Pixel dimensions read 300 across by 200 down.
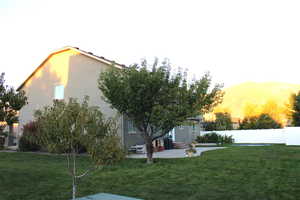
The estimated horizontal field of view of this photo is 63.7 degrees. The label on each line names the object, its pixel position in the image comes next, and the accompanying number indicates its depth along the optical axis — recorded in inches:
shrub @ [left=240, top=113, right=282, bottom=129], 1128.8
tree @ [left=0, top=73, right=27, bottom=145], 426.6
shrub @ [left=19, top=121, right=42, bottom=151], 752.3
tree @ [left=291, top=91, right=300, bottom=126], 1084.5
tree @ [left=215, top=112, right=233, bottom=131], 1256.2
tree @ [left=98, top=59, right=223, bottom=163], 447.5
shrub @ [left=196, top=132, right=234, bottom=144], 1032.2
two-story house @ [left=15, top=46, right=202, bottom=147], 690.8
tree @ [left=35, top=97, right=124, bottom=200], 178.5
